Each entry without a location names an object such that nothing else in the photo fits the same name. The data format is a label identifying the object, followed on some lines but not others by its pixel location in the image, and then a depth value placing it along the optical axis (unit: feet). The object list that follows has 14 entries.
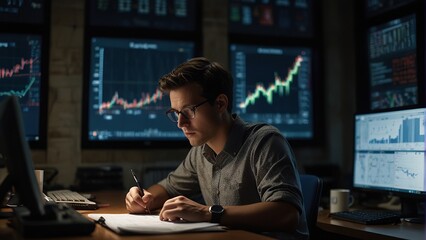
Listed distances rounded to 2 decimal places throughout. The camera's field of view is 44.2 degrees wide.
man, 5.29
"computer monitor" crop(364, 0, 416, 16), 10.83
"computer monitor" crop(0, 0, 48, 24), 10.83
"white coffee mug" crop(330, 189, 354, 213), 8.21
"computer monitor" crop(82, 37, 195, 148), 11.12
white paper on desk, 4.59
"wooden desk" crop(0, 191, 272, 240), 4.41
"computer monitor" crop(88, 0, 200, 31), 11.34
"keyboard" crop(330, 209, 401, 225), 7.06
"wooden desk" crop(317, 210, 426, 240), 6.19
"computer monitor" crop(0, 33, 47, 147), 10.75
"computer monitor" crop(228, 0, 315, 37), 12.20
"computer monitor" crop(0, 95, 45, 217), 4.27
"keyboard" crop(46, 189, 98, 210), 6.70
